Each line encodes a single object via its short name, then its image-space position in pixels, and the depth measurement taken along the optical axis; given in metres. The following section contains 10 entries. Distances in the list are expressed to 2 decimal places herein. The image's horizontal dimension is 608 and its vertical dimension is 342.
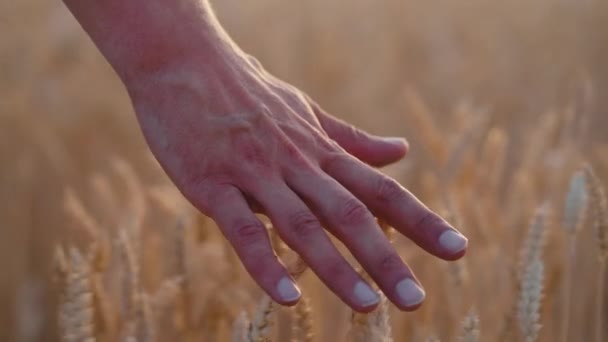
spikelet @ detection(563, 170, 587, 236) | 1.03
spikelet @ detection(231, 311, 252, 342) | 0.95
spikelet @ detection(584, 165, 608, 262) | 1.01
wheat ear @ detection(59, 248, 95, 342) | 0.93
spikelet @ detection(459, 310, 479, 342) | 0.92
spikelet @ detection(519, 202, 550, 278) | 1.02
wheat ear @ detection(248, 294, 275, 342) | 0.91
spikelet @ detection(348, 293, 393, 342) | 0.92
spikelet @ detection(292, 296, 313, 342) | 0.95
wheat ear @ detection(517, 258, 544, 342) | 0.98
